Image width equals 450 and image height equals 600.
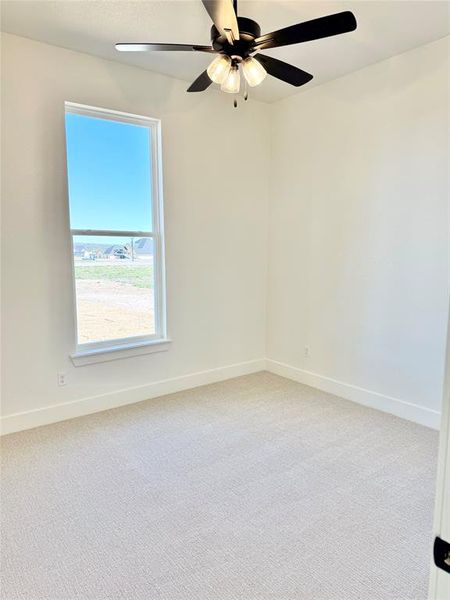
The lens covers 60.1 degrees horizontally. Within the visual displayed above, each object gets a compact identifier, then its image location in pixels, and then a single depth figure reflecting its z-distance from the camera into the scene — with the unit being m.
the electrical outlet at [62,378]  3.16
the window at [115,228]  3.20
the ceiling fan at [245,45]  1.77
